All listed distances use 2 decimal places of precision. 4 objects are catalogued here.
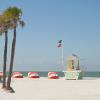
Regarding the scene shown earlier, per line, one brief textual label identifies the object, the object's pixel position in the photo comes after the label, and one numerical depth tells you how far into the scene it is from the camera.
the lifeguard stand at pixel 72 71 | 56.97
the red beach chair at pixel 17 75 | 65.00
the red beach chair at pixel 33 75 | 63.48
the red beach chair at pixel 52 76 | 60.66
